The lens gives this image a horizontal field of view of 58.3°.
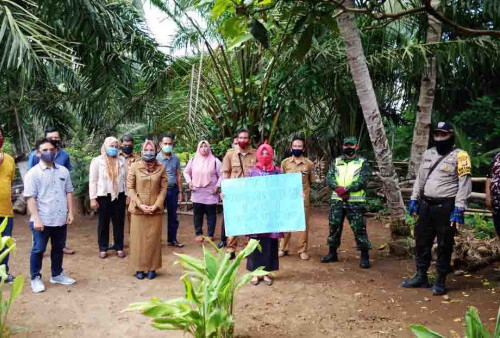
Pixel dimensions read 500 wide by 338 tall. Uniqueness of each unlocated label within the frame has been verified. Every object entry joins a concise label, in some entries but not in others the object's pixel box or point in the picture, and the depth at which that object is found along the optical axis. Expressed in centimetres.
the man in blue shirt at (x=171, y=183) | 642
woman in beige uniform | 486
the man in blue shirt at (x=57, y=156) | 539
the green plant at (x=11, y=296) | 318
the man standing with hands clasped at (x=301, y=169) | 563
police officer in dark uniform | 415
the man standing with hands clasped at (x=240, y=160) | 558
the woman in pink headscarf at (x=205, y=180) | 639
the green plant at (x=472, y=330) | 263
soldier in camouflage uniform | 513
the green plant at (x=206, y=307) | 297
